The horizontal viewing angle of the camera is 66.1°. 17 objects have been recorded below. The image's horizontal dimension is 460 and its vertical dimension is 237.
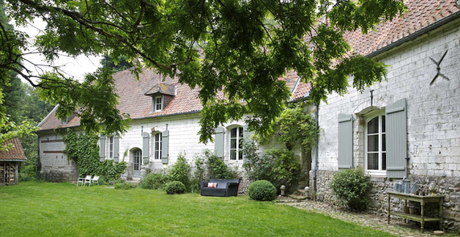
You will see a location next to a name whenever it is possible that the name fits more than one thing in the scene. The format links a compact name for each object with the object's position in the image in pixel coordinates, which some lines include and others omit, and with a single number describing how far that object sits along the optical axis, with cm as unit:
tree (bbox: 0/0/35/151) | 502
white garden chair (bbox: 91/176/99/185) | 1741
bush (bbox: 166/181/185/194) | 1304
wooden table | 630
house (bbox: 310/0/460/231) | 638
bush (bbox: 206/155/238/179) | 1328
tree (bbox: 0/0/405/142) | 462
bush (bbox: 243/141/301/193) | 1138
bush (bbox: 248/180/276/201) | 1055
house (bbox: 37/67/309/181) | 1386
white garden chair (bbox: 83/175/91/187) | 1791
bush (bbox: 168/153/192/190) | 1447
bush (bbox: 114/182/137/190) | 1546
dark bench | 1199
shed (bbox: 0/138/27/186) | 1833
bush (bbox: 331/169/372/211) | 833
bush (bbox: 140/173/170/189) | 1489
